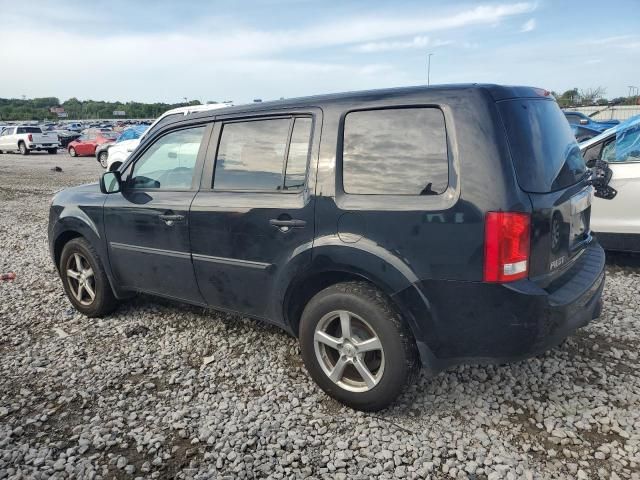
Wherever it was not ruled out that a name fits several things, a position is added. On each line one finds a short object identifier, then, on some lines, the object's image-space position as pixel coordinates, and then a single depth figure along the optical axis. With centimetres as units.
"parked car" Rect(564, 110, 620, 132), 1377
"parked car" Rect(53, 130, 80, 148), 3316
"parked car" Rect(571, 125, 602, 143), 1089
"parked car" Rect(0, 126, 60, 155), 2903
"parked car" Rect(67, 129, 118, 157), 2655
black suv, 248
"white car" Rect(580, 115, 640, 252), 529
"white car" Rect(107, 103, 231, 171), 1387
